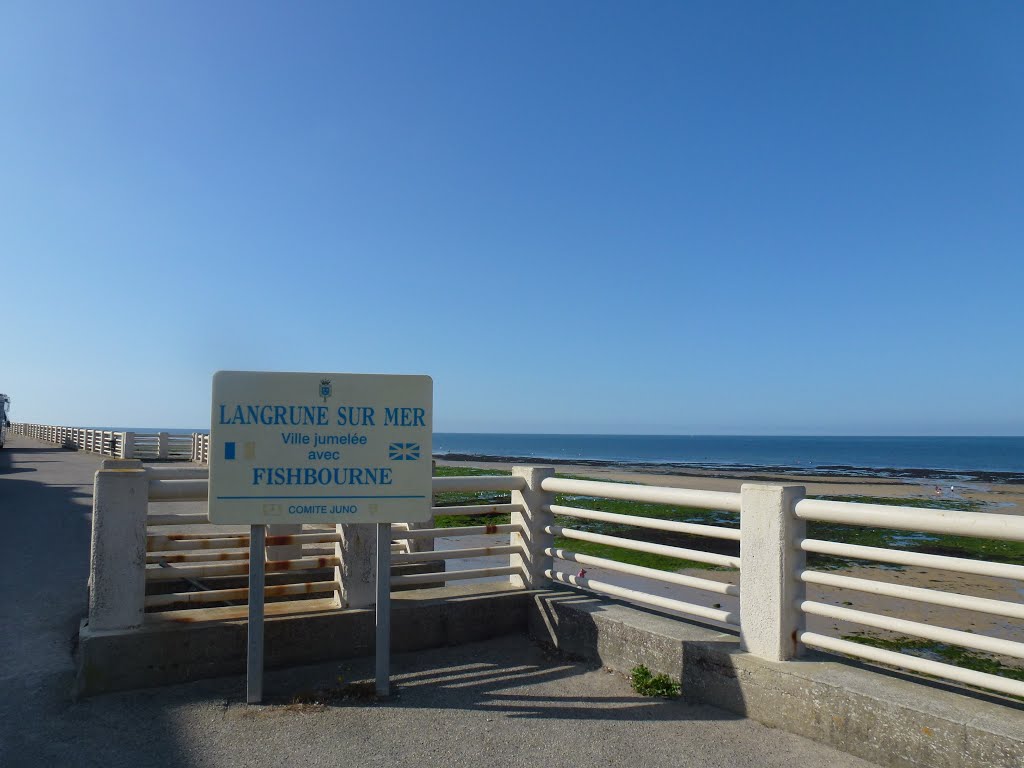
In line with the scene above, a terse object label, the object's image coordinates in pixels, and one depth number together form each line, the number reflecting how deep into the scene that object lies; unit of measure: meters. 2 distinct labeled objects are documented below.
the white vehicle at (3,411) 44.06
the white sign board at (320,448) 4.74
